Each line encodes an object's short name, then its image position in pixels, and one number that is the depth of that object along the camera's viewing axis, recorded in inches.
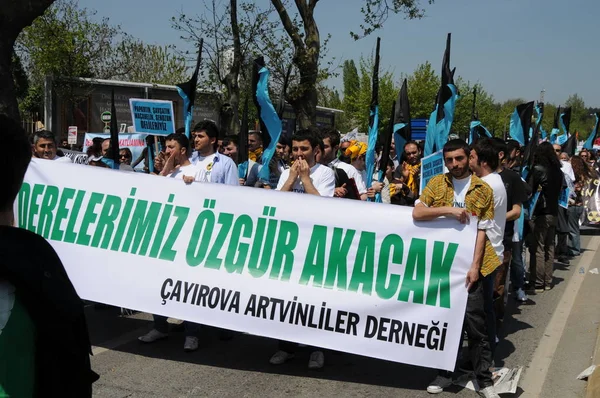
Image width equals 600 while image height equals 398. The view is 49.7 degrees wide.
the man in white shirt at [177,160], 233.1
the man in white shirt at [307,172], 208.4
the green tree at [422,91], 1846.7
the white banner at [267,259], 184.1
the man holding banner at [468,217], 181.2
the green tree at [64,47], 1048.8
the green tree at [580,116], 3654.8
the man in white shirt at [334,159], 261.1
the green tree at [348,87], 2015.3
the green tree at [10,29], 515.5
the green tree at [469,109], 1866.4
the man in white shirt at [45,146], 258.4
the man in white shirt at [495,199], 188.4
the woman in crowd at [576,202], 434.0
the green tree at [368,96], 1851.6
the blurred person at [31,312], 58.5
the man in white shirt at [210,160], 237.1
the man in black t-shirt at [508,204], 247.6
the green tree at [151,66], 1514.5
